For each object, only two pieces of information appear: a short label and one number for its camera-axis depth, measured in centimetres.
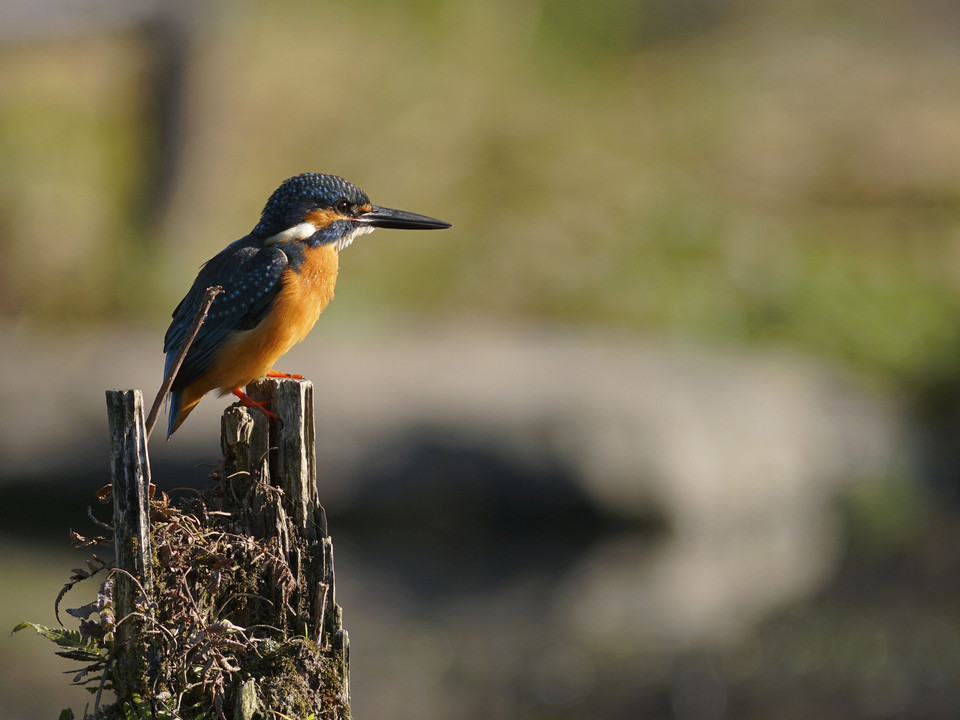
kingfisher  712
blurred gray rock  1680
